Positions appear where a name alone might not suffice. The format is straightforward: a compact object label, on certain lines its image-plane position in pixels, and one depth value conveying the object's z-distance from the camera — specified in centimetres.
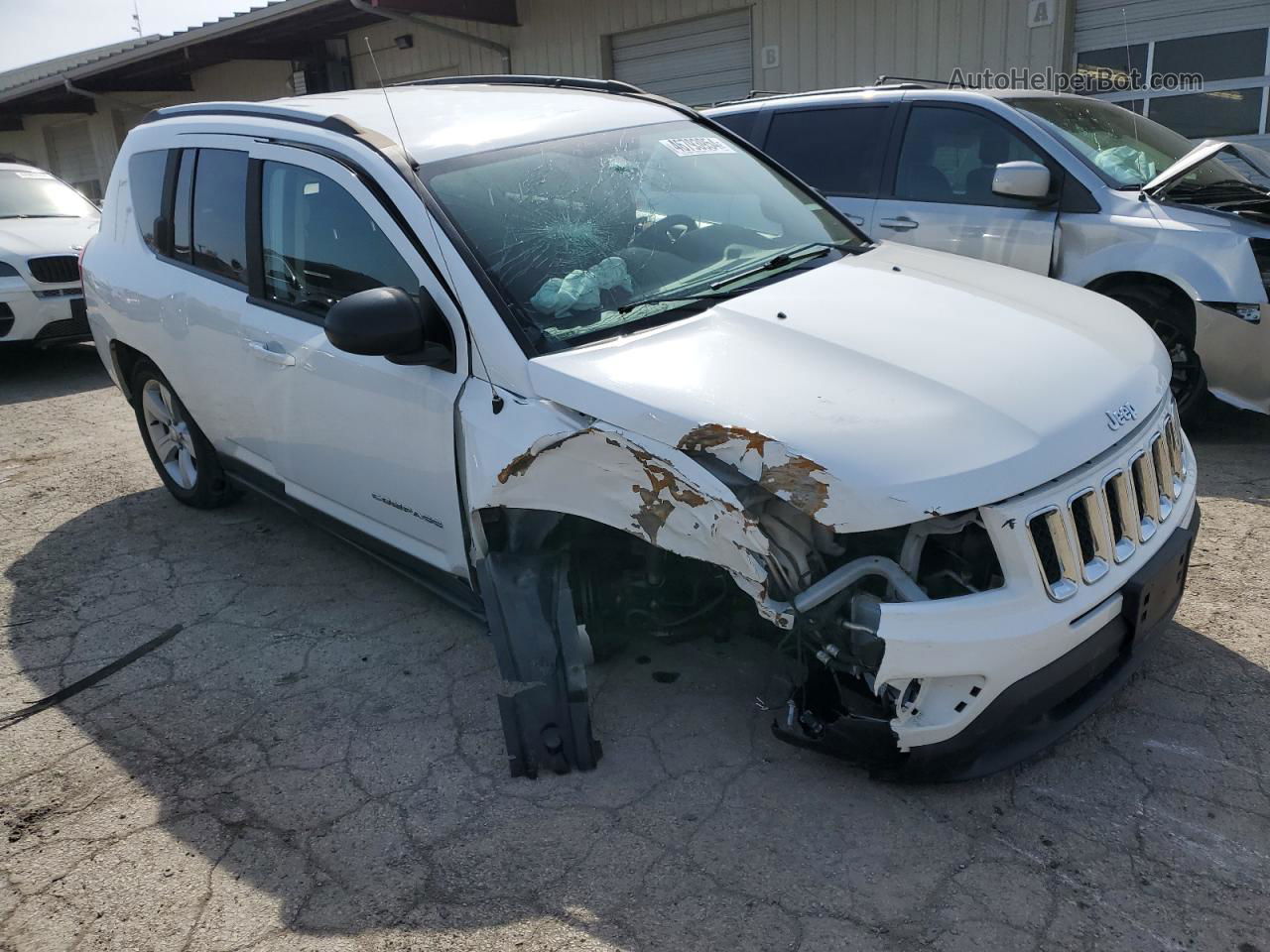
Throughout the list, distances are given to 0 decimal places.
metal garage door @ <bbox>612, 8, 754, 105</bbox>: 1120
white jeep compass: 237
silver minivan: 480
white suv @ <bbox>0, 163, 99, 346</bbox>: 816
